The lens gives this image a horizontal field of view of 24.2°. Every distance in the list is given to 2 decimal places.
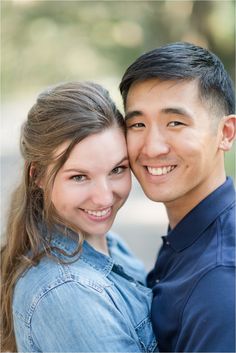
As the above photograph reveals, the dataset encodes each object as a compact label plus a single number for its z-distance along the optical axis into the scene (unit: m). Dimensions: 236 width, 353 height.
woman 1.92
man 2.00
